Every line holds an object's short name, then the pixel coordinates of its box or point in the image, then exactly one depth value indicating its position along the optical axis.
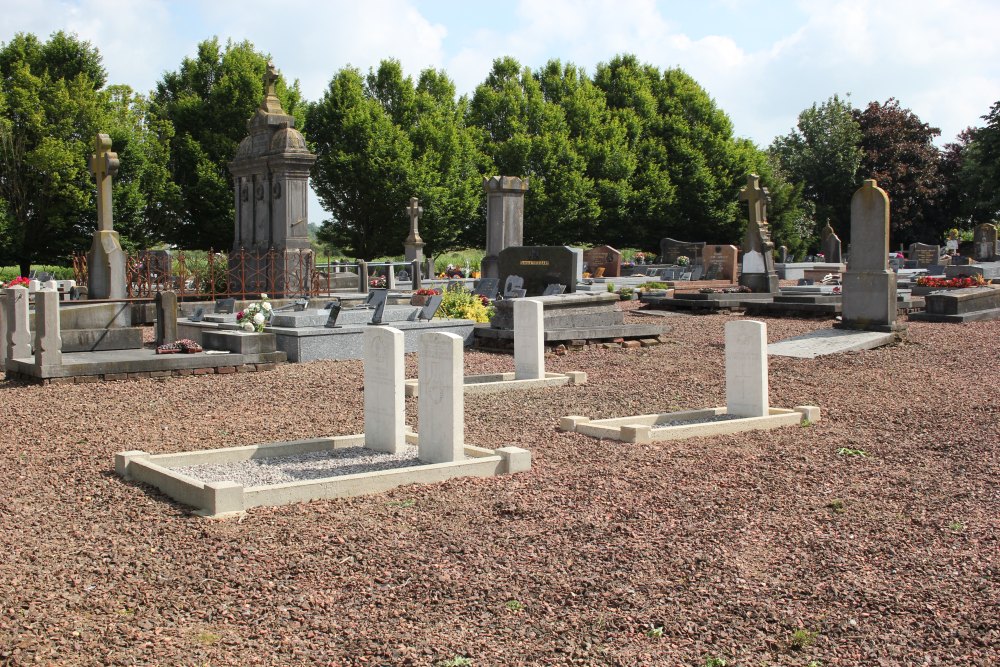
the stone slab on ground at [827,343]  14.04
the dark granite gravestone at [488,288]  21.27
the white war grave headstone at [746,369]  9.34
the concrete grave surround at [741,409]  8.88
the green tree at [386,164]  46.00
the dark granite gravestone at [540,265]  18.72
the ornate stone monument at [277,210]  21.52
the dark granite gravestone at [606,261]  38.75
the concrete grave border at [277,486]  6.16
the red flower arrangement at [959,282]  21.56
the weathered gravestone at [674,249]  46.12
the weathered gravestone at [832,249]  43.75
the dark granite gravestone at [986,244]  36.38
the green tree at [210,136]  42.19
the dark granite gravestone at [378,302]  15.20
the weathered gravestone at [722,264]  33.38
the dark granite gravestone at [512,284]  19.11
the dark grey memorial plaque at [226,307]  18.42
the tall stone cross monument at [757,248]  24.25
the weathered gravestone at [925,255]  41.03
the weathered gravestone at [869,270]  15.70
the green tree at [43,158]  37.66
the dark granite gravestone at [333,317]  14.71
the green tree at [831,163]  60.50
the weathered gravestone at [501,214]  26.00
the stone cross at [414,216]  36.47
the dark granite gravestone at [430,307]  15.74
